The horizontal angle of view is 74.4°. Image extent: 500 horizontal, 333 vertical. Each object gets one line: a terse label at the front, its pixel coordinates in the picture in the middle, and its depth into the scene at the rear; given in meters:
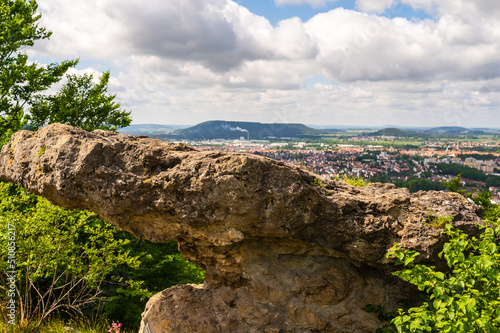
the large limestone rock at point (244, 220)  5.74
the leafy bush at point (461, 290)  3.97
